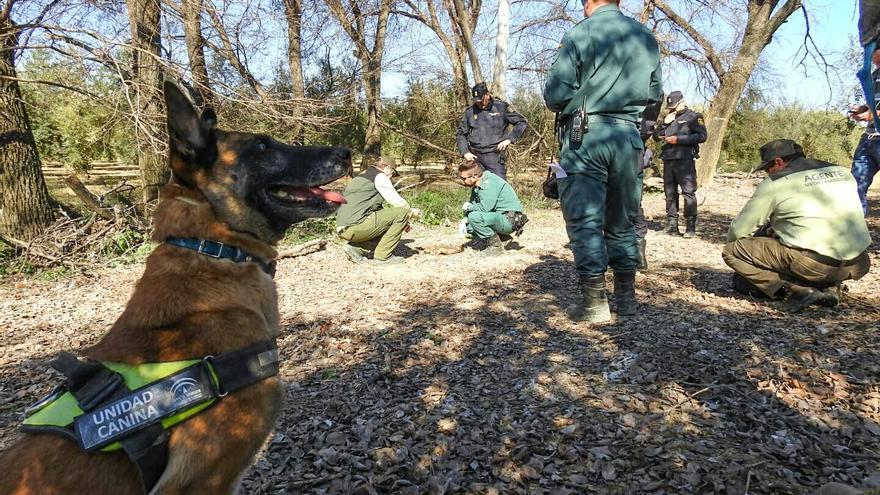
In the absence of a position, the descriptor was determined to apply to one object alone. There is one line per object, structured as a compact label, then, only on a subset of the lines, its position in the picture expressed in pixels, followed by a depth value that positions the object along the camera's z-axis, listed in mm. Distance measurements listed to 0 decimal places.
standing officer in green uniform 4188
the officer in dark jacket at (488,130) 9438
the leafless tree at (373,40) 13430
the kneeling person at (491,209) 8031
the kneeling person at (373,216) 7754
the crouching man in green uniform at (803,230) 4492
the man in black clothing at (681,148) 8258
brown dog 1578
